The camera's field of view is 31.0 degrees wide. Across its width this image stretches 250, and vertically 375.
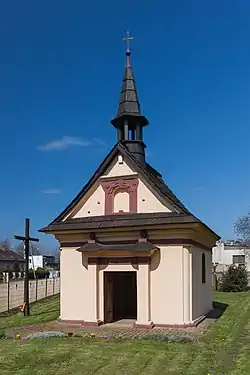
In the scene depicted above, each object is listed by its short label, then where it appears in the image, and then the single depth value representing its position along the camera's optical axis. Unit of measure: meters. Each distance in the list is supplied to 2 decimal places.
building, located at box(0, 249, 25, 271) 80.01
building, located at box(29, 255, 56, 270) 108.56
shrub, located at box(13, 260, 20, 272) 80.31
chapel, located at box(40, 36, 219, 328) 14.88
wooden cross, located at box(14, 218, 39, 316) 19.20
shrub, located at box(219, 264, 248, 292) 33.78
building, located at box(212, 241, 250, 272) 49.97
